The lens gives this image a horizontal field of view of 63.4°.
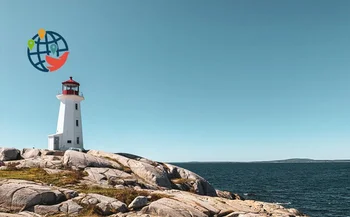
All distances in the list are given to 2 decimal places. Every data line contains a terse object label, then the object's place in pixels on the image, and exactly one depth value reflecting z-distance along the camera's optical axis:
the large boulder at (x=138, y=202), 22.14
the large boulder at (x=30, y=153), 42.23
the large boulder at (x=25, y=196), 20.72
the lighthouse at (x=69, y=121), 48.25
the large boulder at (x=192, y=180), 39.94
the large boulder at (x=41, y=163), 36.25
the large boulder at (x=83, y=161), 36.41
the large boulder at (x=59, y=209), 20.27
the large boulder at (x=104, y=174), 31.88
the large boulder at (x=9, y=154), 40.28
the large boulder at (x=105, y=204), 20.97
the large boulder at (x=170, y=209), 21.67
